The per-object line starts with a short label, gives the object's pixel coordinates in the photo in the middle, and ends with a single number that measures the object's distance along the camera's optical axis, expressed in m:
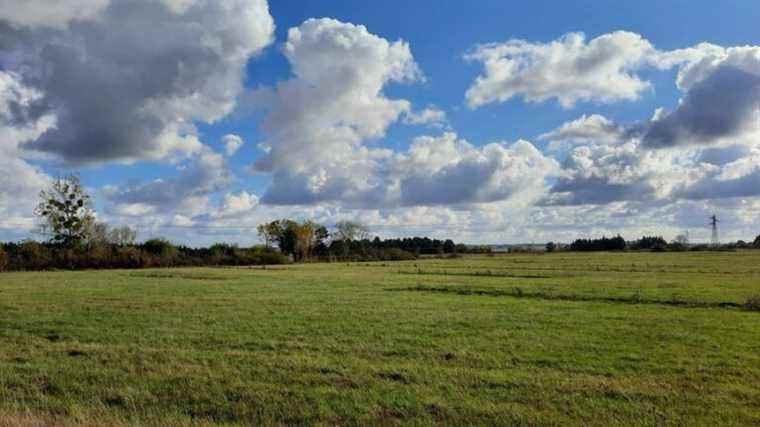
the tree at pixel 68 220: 86.50
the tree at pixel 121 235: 109.00
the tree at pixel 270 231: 153.00
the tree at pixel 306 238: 146.00
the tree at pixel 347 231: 166.38
